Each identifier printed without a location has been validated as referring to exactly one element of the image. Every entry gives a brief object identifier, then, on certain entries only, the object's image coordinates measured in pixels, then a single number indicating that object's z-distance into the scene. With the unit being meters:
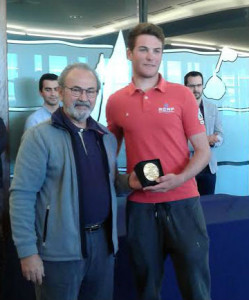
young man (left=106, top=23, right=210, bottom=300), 1.71
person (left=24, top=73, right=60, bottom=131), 3.49
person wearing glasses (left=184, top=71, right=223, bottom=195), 3.73
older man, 1.52
